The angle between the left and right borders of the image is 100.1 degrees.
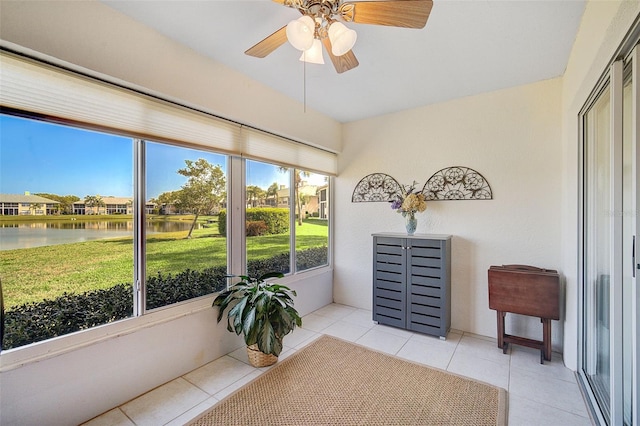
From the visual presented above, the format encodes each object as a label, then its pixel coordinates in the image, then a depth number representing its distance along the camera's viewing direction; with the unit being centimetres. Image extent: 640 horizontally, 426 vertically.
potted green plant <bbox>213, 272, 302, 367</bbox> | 207
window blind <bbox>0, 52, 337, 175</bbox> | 142
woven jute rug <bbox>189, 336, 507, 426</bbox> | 167
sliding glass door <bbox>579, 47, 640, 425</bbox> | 120
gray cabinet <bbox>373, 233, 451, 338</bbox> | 272
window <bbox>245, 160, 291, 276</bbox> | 279
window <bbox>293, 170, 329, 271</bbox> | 344
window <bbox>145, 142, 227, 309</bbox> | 205
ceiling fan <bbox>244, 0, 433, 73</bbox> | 123
